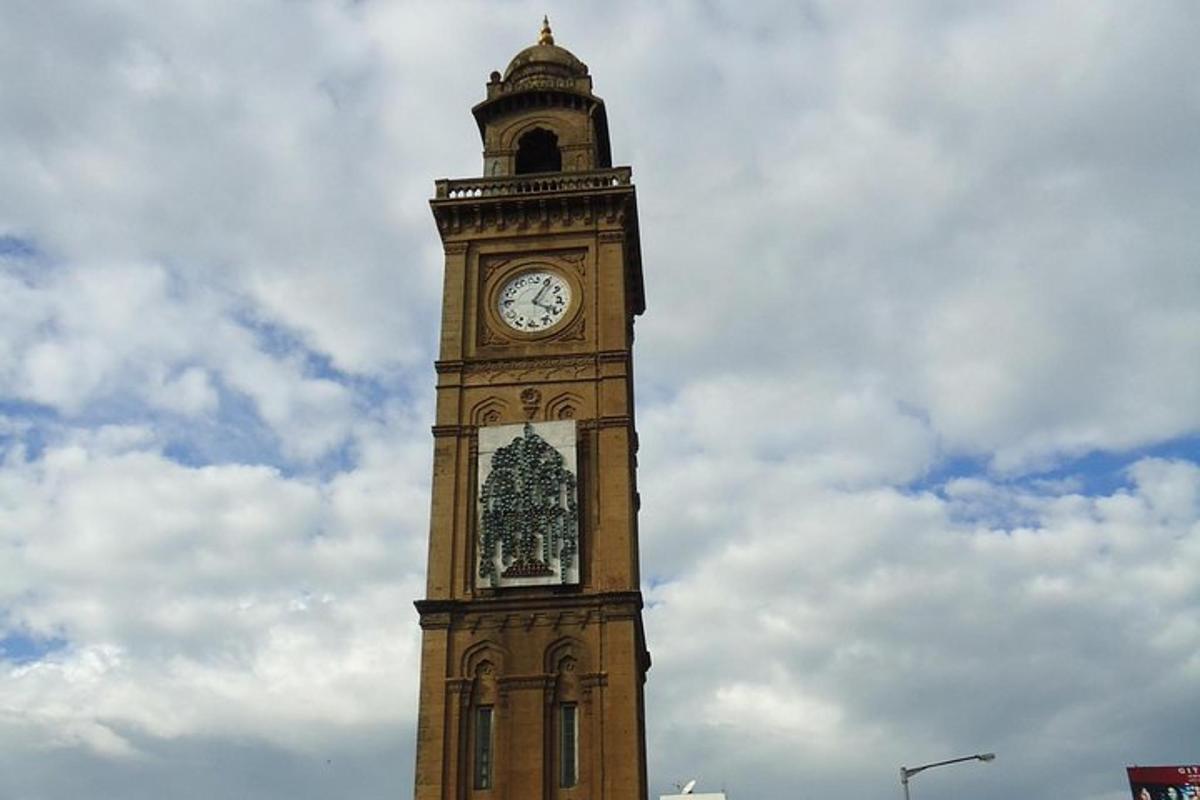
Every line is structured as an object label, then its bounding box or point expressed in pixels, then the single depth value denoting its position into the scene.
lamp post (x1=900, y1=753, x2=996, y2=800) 37.34
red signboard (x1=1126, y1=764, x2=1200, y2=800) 71.56
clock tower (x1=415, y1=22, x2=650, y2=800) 37.72
